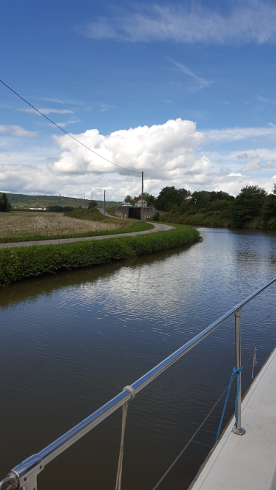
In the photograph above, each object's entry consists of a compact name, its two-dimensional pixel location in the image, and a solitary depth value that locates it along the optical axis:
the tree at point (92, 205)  71.38
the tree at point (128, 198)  118.28
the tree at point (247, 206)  61.91
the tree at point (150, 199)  105.97
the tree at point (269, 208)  55.03
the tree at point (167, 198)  99.12
